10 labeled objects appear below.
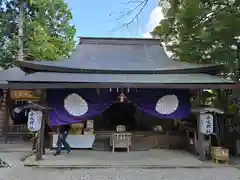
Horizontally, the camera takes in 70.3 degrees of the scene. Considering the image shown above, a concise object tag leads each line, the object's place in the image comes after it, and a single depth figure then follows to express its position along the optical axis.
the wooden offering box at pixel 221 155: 4.82
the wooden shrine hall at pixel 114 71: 5.01
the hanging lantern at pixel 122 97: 5.23
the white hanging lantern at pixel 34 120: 4.96
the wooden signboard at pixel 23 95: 6.65
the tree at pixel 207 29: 6.16
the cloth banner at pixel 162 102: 5.36
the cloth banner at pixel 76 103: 5.29
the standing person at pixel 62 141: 5.53
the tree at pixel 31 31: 11.21
